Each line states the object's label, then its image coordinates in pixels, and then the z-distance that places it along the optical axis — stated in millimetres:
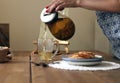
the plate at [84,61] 1160
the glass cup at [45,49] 1391
